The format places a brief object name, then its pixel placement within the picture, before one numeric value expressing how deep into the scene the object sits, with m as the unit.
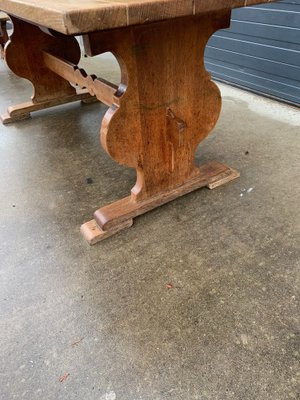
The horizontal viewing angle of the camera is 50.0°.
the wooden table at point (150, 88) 0.83
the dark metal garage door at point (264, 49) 2.25
